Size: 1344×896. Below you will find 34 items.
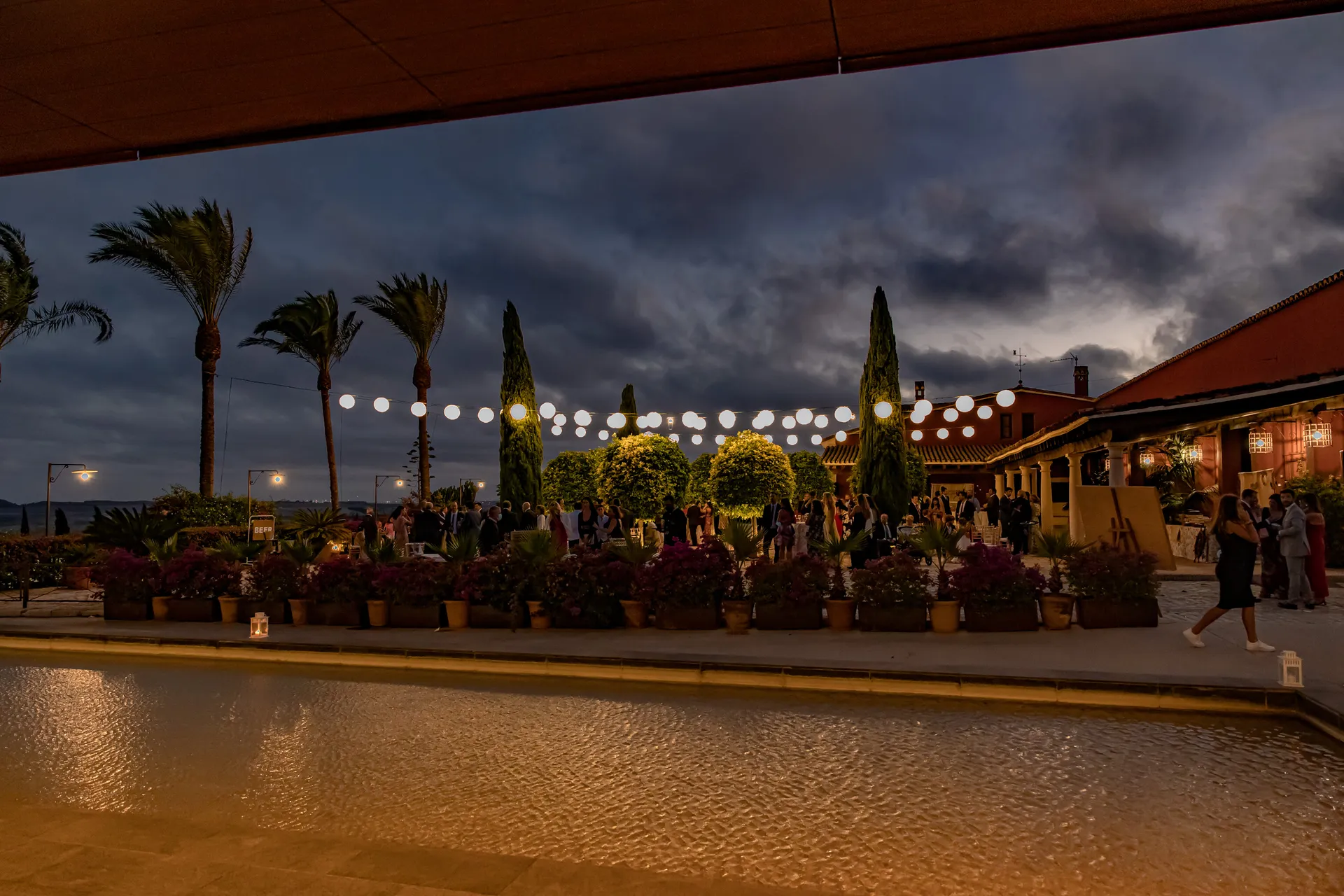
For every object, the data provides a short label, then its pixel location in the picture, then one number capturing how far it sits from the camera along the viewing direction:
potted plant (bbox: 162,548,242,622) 11.08
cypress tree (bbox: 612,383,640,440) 45.66
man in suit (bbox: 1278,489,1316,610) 10.13
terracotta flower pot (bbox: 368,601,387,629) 10.15
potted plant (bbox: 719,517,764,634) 9.23
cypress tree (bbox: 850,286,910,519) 22.95
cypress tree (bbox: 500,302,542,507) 26.70
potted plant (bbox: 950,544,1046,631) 8.74
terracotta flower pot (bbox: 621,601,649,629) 9.65
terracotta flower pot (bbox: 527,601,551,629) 9.68
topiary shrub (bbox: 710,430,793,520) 26.44
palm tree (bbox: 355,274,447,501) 31.77
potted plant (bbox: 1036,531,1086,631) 8.80
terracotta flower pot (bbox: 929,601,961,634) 8.80
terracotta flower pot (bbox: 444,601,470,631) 9.91
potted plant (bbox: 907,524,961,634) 8.81
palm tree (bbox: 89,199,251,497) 23.42
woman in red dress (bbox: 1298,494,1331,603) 10.29
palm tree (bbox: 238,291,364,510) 31.33
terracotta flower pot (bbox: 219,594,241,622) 10.96
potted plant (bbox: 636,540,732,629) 9.44
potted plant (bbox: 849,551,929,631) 8.96
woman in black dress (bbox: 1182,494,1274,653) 7.49
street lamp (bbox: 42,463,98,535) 21.94
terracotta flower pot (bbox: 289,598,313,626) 10.50
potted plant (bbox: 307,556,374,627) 10.32
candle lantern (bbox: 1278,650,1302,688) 6.08
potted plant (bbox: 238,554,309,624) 10.66
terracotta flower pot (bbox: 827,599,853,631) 9.13
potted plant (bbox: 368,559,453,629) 10.02
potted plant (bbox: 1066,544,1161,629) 8.83
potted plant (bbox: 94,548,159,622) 11.35
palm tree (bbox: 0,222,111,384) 20.47
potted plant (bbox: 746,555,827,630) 9.25
